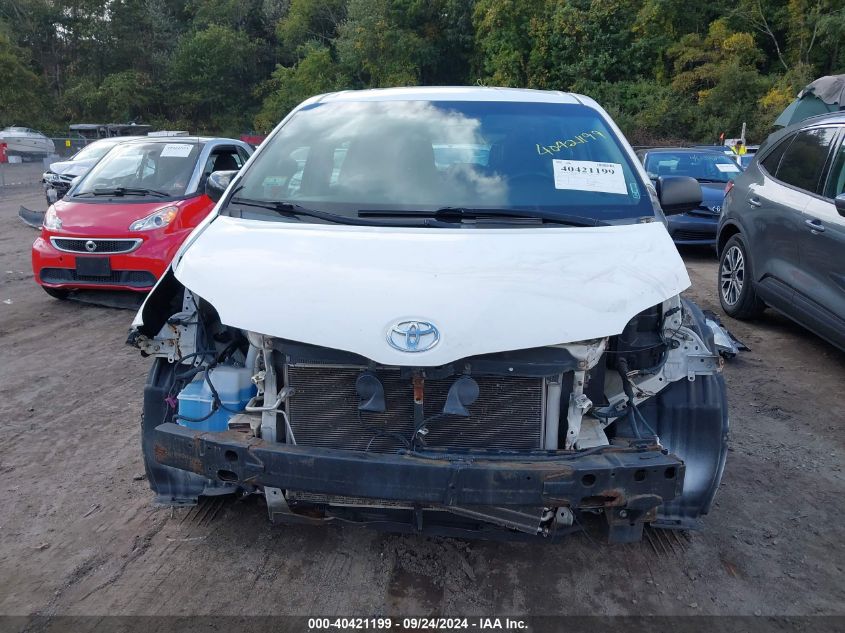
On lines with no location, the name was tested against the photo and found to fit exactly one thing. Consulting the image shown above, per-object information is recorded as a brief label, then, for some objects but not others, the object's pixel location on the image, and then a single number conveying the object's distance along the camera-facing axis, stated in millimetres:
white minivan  2613
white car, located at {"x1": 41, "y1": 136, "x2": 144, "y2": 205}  14109
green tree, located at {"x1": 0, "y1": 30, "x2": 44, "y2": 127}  41100
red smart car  7301
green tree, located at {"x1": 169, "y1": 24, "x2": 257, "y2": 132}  47031
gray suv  5352
